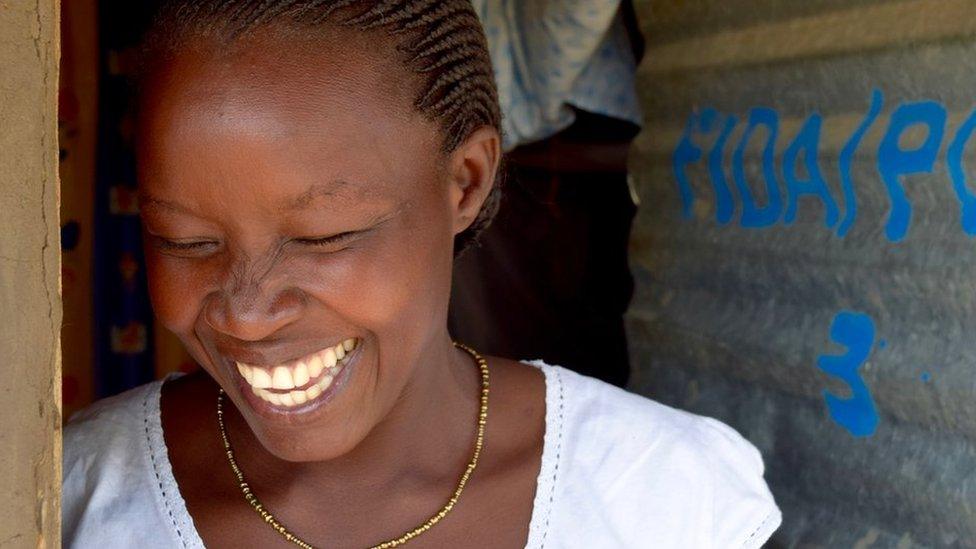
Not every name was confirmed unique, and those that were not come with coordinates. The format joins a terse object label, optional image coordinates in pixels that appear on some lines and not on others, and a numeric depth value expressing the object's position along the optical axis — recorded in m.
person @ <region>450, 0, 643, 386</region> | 2.72
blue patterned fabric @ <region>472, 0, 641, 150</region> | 2.28
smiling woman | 1.16
